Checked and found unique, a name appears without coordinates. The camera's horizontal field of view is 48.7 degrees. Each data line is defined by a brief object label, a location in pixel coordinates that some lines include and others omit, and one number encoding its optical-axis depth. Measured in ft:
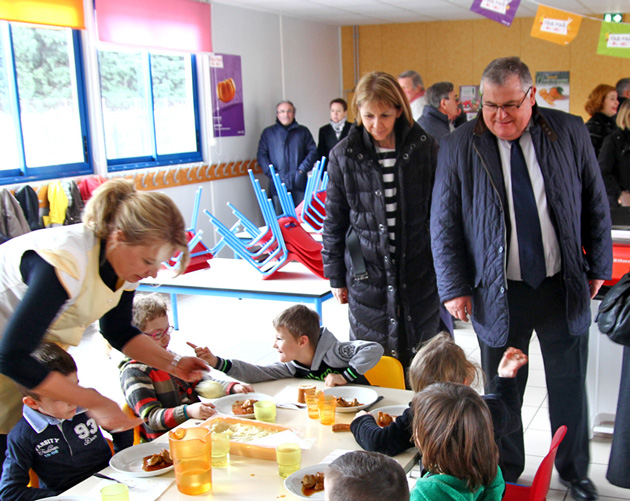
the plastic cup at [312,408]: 6.81
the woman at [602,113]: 19.31
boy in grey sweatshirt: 8.07
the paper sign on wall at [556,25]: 19.58
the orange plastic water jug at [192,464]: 5.42
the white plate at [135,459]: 5.79
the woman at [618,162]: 17.63
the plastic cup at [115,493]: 5.12
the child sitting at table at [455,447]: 5.29
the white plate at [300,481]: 5.32
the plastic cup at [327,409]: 6.64
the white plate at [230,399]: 7.15
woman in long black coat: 8.91
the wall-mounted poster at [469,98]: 33.12
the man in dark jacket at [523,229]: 7.88
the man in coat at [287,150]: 26.96
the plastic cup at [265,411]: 6.73
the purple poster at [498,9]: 16.08
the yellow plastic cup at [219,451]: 5.93
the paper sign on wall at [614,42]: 21.38
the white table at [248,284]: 12.87
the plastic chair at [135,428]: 7.95
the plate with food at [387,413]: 6.46
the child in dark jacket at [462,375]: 6.64
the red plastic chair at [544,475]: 5.54
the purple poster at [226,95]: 25.75
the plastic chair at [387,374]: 8.39
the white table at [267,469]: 5.49
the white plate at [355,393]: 7.17
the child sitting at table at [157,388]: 7.32
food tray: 6.03
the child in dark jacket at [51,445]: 6.23
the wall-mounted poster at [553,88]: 31.78
